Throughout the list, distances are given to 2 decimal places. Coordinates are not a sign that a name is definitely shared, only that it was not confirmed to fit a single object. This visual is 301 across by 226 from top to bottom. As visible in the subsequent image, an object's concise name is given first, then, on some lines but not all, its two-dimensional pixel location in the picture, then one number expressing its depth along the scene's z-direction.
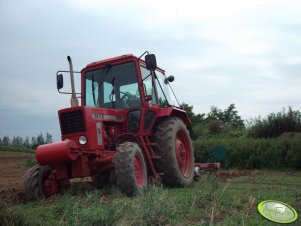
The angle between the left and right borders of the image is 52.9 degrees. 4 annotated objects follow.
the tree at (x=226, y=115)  20.72
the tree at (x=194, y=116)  21.74
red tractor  4.73
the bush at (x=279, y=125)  12.99
